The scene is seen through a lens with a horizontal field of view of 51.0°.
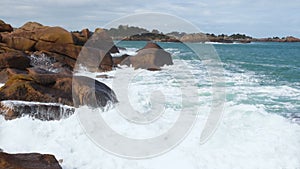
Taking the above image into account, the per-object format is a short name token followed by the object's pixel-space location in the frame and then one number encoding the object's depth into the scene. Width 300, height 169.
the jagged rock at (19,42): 15.55
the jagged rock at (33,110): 7.03
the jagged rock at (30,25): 19.94
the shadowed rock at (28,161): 4.09
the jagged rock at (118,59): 19.04
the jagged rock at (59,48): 15.62
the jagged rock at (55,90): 7.41
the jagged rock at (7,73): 10.04
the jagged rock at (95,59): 16.19
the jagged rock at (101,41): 19.38
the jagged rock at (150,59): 17.94
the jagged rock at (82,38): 16.70
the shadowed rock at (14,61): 10.67
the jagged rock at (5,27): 19.75
